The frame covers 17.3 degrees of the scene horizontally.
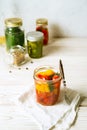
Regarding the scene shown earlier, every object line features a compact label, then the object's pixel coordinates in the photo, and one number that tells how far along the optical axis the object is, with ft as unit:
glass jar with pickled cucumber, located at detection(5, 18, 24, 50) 3.85
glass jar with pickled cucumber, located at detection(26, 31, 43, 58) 3.79
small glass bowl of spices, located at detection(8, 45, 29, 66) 3.69
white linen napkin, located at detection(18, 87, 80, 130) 2.63
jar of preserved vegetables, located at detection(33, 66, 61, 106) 2.79
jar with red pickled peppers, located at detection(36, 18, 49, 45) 4.17
